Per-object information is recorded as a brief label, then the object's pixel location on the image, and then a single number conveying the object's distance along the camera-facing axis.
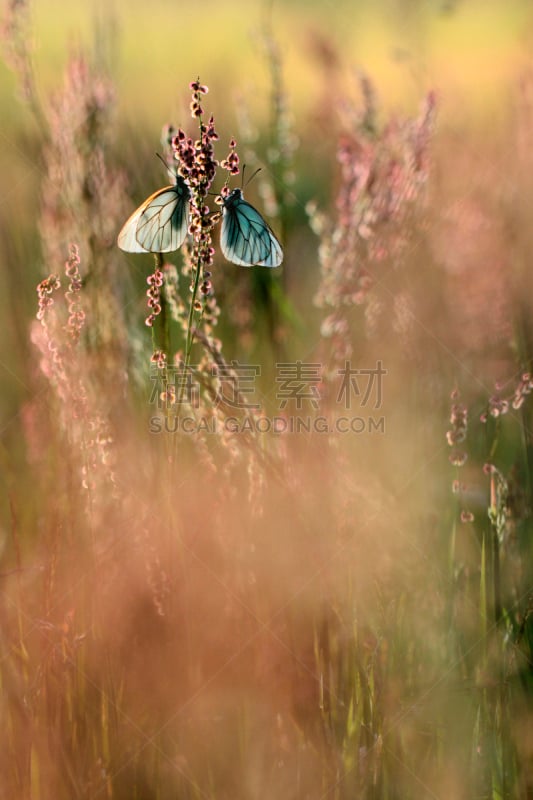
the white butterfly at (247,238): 1.70
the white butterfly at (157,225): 1.68
